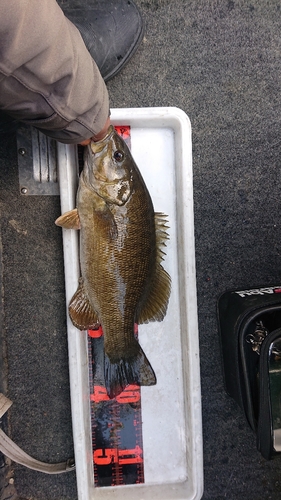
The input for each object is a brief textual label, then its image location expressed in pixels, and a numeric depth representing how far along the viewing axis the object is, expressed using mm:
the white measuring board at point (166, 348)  1282
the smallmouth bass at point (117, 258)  1136
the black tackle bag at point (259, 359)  1142
